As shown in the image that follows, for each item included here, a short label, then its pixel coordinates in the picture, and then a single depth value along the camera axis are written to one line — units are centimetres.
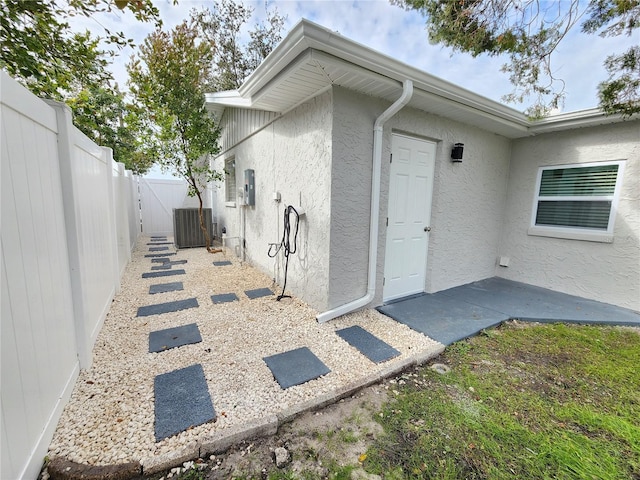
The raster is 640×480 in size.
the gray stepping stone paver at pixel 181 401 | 185
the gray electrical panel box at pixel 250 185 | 557
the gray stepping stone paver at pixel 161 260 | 625
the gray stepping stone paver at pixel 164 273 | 515
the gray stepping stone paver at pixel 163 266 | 568
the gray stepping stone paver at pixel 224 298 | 408
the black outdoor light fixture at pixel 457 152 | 425
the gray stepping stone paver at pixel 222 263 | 614
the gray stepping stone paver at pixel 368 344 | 277
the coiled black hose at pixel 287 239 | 401
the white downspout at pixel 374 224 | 336
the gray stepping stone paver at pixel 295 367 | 237
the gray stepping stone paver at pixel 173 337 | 281
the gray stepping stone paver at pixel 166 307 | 359
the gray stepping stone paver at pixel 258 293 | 430
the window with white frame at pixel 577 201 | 423
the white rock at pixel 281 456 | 167
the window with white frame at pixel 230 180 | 759
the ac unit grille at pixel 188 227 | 757
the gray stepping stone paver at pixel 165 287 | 437
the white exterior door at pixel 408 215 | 386
